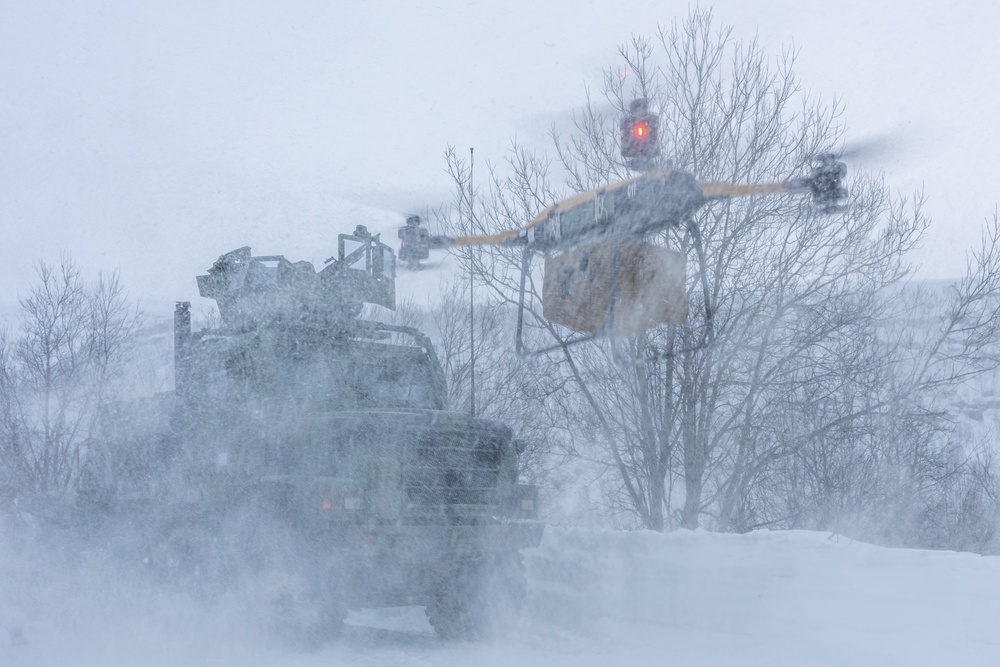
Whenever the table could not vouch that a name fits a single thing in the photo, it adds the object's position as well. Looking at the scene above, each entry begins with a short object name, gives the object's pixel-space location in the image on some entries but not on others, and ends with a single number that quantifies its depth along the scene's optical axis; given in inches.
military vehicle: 255.3
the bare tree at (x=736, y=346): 436.5
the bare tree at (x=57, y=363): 674.8
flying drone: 258.2
